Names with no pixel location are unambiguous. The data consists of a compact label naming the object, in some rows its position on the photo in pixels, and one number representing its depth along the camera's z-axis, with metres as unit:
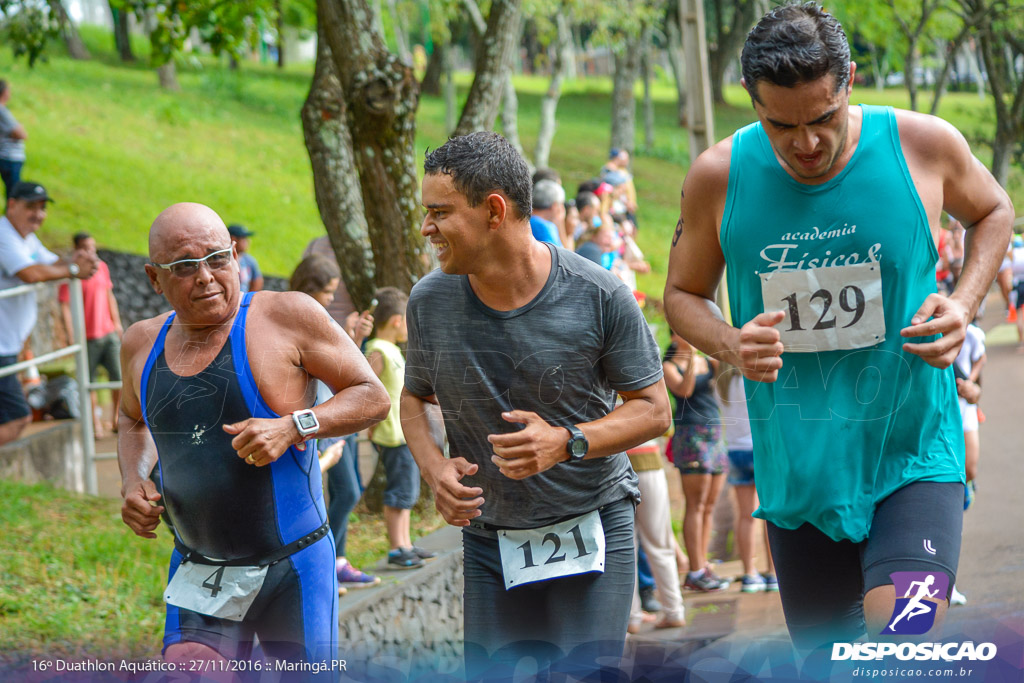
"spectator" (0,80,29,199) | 23.95
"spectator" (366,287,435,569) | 10.53
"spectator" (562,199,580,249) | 18.05
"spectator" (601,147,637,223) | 26.64
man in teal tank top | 5.05
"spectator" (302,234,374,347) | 7.77
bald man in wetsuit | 5.96
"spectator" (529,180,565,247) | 13.10
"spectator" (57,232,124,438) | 19.89
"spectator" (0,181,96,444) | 13.90
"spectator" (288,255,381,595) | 9.73
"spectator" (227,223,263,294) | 19.03
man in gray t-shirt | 5.59
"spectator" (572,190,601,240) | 15.96
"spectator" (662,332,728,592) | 10.52
